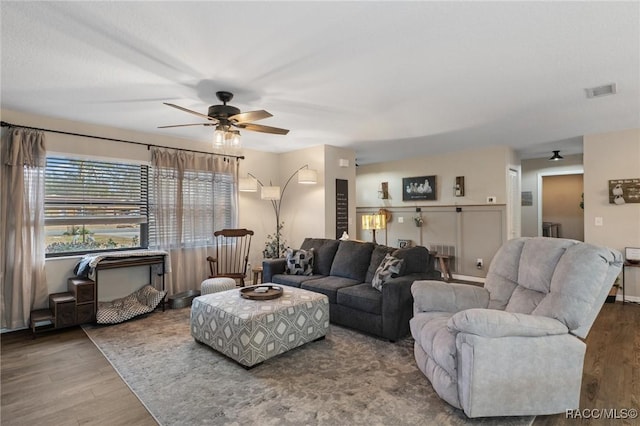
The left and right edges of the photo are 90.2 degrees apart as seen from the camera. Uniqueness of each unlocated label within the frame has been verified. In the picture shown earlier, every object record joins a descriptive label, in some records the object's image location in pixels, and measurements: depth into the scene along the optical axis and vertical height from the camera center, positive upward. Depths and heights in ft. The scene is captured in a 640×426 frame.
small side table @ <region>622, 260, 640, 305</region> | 15.15 -3.09
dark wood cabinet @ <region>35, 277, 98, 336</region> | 11.84 -3.44
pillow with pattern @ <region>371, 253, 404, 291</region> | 11.41 -2.01
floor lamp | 16.49 +1.76
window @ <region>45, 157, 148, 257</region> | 13.11 +0.51
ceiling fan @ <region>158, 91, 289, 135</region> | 9.80 +3.13
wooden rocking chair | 16.32 -2.12
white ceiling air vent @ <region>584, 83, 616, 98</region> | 9.88 +3.95
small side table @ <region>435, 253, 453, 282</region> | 20.52 -3.42
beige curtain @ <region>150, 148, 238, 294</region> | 15.44 +0.52
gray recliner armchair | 6.35 -2.72
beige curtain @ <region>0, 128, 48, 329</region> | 11.75 -0.28
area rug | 6.82 -4.29
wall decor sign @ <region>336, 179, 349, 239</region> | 19.08 +0.58
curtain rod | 11.76 +3.50
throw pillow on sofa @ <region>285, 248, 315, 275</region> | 14.75 -2.19
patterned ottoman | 8.90 -3.22
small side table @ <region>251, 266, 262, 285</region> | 16.01 -2.97
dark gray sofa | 10.69 -2.71
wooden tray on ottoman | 10.37 -2.58
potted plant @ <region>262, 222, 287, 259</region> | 18.47 -1.77
